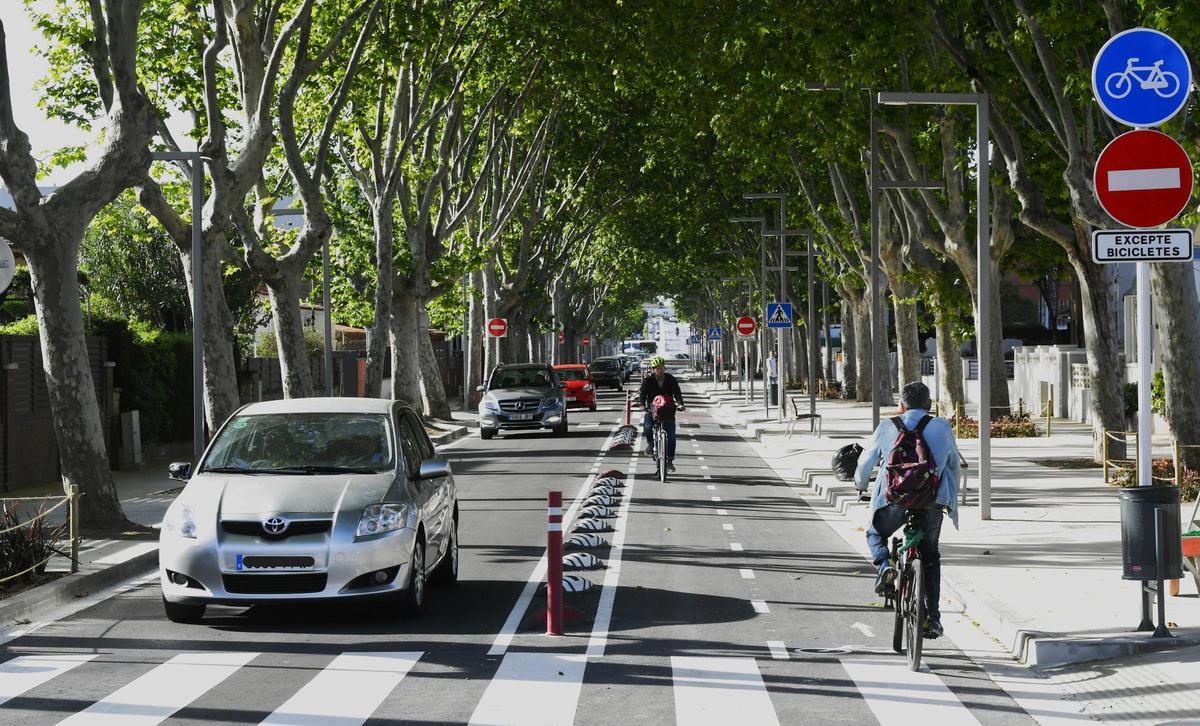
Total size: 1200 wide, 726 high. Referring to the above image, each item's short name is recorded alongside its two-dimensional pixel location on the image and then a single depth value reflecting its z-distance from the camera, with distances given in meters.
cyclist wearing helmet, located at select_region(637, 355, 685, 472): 22.55
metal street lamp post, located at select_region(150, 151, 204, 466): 19.24
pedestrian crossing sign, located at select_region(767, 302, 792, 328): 37.16
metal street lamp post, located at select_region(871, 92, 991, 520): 16.67
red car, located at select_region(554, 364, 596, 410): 51.56
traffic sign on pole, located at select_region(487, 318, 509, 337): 49.06
